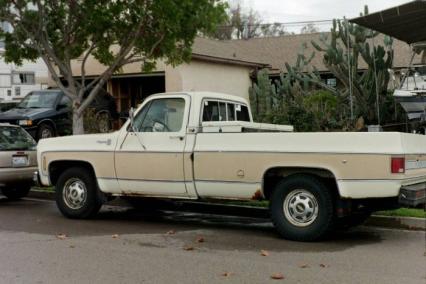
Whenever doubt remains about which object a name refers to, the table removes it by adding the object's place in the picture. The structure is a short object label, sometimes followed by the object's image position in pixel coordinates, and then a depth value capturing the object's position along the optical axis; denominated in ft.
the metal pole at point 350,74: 52.09
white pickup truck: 24.25
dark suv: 56.85
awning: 44.01
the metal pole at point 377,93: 51.96
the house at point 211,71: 71.10
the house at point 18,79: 114.42
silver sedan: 37.58
